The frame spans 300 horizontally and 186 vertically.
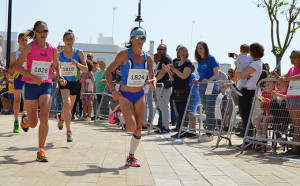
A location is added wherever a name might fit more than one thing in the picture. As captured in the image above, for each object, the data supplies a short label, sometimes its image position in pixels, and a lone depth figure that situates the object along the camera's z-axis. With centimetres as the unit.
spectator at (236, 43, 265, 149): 845
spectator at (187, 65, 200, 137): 1005
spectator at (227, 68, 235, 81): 1484
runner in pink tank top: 648
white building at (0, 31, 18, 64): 4318
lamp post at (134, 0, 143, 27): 2438
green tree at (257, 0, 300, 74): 2634
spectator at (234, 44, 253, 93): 864
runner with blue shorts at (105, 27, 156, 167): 630
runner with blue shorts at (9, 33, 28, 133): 959
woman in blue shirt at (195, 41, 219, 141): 952
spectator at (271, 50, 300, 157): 727
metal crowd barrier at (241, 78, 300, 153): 734
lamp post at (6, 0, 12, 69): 2167
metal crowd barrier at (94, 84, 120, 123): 1429
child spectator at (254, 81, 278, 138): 782
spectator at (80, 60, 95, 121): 1541
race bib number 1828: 662
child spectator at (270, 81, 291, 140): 757
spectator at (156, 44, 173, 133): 1116
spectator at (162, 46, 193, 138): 1000
